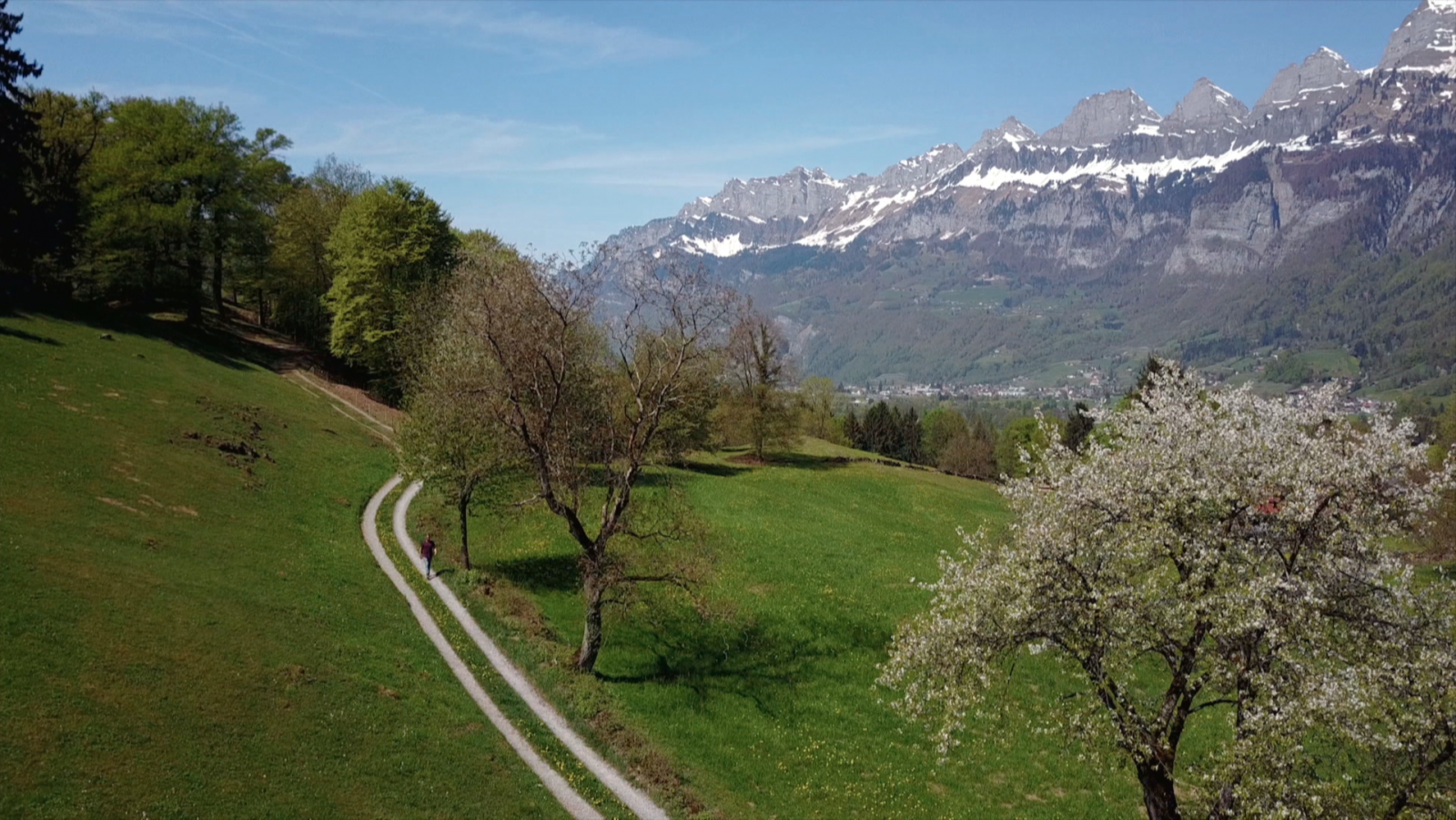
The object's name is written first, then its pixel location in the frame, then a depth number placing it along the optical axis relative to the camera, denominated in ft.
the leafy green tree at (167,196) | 223.30
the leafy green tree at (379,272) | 249.34
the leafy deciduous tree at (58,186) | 211.82
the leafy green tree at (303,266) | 285.84
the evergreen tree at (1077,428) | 406.82
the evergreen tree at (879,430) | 543.80
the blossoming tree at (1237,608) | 54.85
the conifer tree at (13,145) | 196.44
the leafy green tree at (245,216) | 245.45
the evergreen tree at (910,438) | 562.25
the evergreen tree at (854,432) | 539.29
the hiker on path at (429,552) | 137.90
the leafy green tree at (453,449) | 138.21
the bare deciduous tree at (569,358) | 110.42
